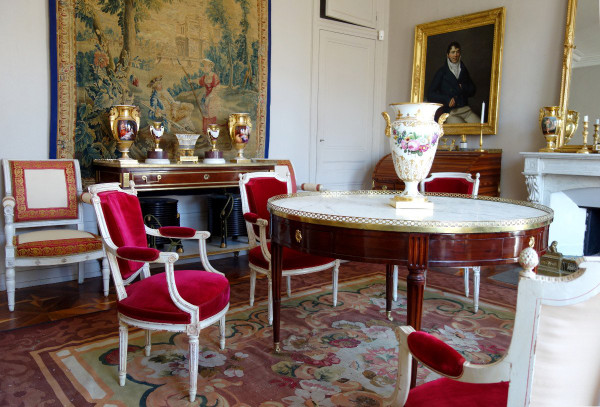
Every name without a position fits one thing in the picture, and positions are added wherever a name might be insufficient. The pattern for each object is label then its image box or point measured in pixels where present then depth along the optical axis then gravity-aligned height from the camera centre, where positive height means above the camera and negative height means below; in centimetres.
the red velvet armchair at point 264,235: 270 -60
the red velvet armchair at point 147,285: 192 -67
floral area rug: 203 -112
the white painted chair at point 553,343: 81 -36
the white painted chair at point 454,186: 313 -28
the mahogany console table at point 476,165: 440 -18
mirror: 398 +73
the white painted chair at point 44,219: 306 -62
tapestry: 360 +60
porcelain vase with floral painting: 195 +2
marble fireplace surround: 379 -33
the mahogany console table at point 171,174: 346 -29
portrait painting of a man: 470 +85
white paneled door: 526 +41
